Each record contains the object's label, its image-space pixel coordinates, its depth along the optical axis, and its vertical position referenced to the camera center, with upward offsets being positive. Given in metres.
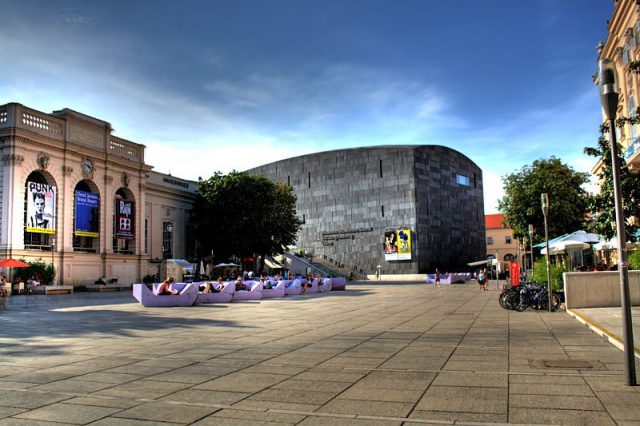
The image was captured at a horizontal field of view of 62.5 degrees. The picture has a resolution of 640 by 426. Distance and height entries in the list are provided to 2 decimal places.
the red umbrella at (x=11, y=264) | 32.78 -0.10
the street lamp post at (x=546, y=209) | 17.29 +1.37
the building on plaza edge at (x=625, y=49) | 30.88 +12.29
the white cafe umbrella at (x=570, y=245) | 22.27 +0.15
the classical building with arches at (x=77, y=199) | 36.97 +4.99
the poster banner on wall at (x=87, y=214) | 42.03 +3.75
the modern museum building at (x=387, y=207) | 85.19 +7.85
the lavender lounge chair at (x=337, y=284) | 41.56 -2.37
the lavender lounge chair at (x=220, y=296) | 24.96 -1.86
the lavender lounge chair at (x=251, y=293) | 27.41 -1.95
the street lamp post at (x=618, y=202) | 6.66 +0.61
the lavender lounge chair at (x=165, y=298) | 22.86 -1.71
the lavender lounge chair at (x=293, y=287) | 33.44 -2.01
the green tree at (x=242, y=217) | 52.75 +4.05
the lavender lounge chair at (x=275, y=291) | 30.62 -2.08
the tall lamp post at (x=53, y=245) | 38.88 +1.21
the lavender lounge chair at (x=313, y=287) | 37.10 -2.28
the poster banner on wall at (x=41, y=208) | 37.75 +3.92
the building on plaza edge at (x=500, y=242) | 126.50 +1.98
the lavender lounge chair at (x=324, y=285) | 38.85 -2.28
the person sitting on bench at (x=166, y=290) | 23.05 -1.38
